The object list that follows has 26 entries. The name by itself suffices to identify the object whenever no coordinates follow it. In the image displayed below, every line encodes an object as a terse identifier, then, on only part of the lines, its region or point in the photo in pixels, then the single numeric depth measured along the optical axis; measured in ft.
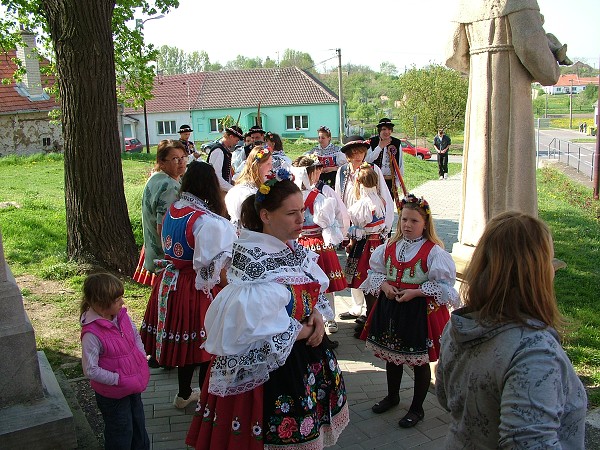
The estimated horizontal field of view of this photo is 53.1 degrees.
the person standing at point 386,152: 29.14
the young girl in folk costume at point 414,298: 14.25
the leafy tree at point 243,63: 375.45
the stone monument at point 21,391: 12.65
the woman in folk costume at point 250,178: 19.61
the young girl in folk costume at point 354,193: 21.17
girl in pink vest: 11.56
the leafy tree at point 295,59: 332.47
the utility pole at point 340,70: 117.55
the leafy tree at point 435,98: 133.49
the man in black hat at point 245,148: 33.60
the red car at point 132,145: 142.76
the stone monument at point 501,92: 15.33
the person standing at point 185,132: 40.50
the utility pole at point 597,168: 54.65
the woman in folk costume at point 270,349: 9.34
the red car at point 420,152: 120.88
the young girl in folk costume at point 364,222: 20.57
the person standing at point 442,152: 75.82
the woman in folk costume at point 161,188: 17.20
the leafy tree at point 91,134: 24.88
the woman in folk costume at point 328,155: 30.07
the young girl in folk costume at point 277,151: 22.35
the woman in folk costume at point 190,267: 13.74
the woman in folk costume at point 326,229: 19.31
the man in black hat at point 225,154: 29.37
